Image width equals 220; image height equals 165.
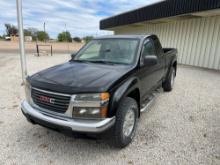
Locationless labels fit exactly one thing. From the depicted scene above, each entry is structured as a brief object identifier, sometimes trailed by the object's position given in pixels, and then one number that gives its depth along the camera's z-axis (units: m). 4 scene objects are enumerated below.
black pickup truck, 2.38
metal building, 9.53
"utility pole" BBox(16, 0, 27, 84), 5.98
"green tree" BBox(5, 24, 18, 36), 95.56
